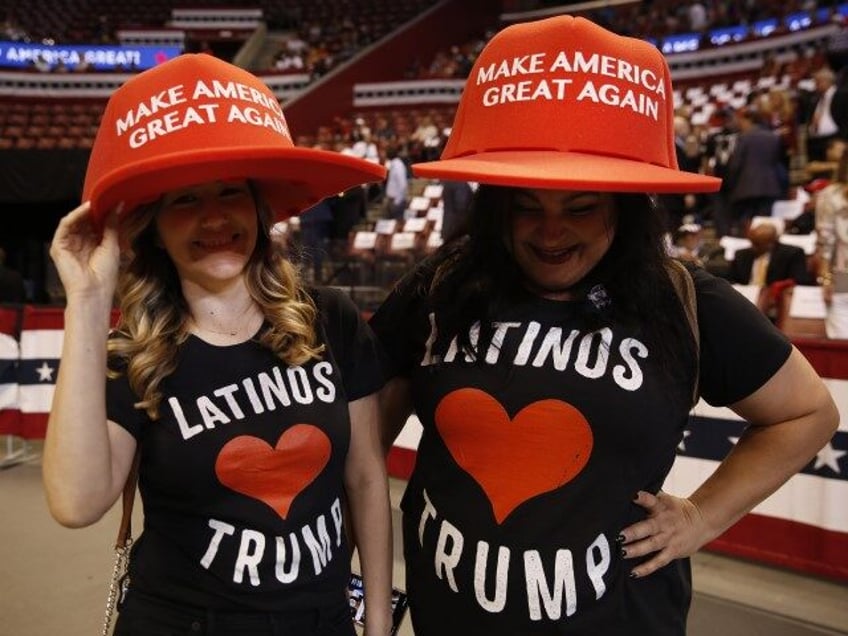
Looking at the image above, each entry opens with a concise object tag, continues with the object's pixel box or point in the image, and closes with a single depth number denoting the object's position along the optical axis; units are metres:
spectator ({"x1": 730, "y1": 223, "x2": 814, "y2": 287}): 5.29
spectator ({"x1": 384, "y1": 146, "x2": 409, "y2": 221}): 11.02
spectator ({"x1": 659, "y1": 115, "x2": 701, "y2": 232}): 7.44
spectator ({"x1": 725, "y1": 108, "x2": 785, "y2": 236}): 6.82
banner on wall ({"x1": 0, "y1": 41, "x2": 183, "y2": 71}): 19.03
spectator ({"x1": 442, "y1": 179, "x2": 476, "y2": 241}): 7.62
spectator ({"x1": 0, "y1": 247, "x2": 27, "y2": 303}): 7.28
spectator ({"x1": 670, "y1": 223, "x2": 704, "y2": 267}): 6.14
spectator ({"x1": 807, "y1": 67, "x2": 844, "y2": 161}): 6.97
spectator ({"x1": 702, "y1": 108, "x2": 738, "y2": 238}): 7.38
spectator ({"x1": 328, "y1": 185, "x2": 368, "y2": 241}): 10.04
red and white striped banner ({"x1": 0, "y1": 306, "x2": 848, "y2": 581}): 3.08
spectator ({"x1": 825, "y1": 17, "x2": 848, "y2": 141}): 6.41
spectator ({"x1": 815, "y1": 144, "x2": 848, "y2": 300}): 4.50
